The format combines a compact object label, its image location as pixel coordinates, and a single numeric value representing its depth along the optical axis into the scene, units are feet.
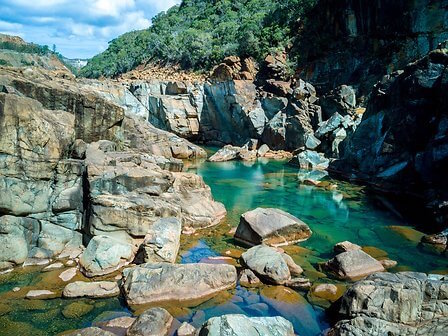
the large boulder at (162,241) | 36.83
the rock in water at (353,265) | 35.81
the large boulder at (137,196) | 40.22
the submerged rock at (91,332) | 24.91
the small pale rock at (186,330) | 25.90
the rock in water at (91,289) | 30.76
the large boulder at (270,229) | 44.11
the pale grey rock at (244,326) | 22.76
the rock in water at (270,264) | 34.02
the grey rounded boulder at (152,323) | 25.62
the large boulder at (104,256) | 35.14
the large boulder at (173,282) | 30.48
